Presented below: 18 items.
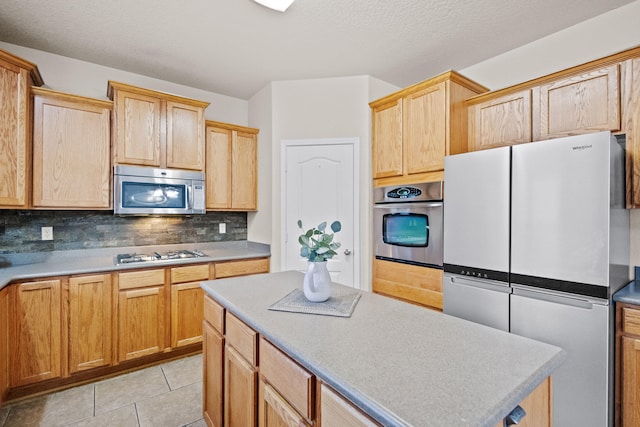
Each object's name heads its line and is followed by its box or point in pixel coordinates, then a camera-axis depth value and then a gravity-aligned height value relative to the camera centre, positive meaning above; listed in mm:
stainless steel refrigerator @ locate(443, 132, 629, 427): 1640 -229
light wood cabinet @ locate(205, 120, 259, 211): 3400 +499
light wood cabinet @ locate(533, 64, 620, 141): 1922 +703
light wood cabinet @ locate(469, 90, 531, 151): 2332 +705
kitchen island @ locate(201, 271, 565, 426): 732 -444
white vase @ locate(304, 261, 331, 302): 1483 -332
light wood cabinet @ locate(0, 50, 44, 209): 2232 +585
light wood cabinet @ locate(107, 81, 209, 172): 2785 +777
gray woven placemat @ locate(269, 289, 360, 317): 1377 -428
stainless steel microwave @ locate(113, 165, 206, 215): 2785 +191
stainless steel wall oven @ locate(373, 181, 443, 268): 2510 -98
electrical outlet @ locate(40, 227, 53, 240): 2719 -186
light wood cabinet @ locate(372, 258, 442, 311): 2500 -605
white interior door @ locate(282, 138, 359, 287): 3188 +176
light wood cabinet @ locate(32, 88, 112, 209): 2506 +495
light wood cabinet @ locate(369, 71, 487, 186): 2518 +719
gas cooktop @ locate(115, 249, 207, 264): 2808 -426
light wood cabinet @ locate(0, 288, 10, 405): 2049 -867
